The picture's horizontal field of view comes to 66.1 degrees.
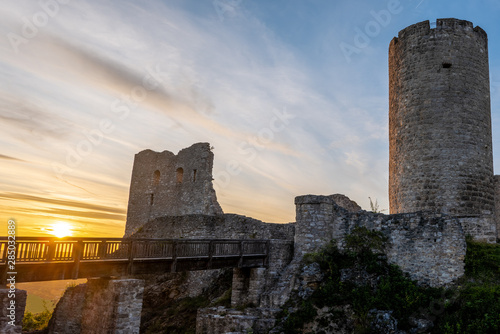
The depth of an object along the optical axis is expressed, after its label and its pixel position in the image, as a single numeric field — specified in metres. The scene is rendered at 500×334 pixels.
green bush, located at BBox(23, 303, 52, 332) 19.05
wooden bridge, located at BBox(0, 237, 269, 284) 9.24
